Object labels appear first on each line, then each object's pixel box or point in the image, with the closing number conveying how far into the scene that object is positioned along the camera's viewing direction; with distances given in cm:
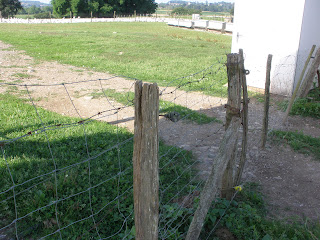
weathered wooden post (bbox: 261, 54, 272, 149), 491
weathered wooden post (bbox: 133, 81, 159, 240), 179
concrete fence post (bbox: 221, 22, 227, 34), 2836
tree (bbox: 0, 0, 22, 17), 6506
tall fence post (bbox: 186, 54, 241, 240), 257
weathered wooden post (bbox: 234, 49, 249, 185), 332
